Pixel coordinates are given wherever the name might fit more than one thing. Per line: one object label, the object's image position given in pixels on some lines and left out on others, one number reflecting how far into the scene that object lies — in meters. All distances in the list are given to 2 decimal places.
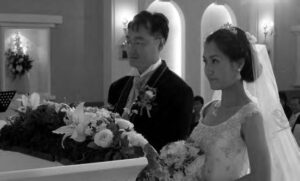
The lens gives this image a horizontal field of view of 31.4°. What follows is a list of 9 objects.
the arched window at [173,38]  12.58
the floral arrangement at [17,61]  11.27
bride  2.28
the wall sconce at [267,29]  13.13
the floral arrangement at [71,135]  1.79
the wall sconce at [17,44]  11.37
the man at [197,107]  7.39
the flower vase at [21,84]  11.38
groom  2.70
